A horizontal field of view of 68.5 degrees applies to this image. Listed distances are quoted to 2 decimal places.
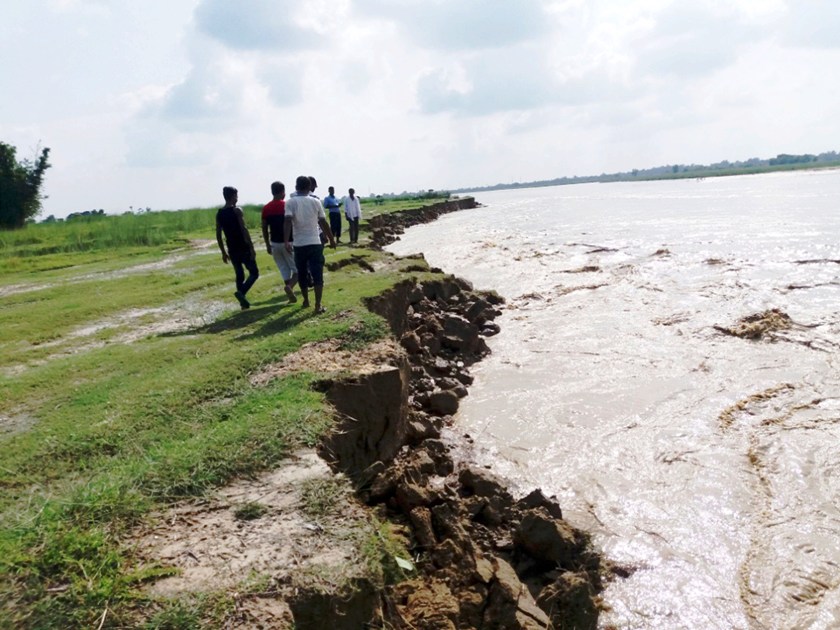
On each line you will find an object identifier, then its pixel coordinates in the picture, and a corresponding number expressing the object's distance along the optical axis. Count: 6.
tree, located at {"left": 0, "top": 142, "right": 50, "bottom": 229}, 35.59
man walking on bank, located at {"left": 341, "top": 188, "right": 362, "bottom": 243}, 20.09
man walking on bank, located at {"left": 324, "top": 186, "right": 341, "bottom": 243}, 17.92
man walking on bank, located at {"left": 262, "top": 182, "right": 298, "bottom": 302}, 9.99
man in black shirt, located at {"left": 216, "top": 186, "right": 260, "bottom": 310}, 9.44
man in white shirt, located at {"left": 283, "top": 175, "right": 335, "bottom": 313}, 8.61
